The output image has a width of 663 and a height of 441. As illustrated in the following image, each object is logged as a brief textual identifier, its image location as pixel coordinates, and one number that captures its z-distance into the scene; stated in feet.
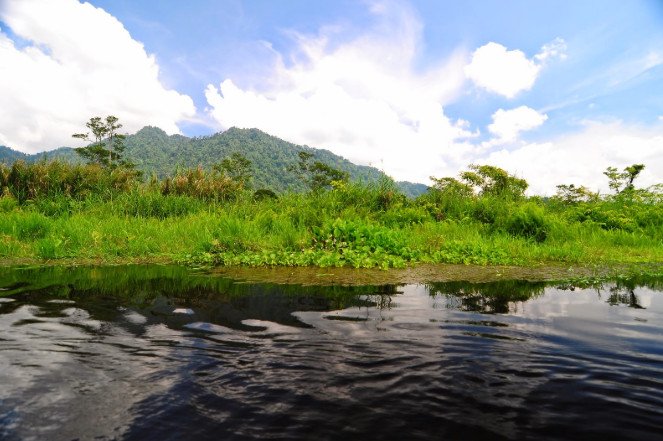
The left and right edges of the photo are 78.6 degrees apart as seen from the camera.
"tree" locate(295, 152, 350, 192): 173.78
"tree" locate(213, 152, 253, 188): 195.42
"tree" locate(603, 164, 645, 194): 69.67
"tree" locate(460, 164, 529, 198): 45.36
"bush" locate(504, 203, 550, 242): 34.47
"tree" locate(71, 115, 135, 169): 171.42
